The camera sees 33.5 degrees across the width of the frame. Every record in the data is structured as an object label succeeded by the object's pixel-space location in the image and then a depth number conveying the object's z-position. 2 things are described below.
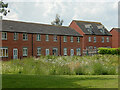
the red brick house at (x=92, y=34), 48.66
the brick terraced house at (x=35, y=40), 35.63
